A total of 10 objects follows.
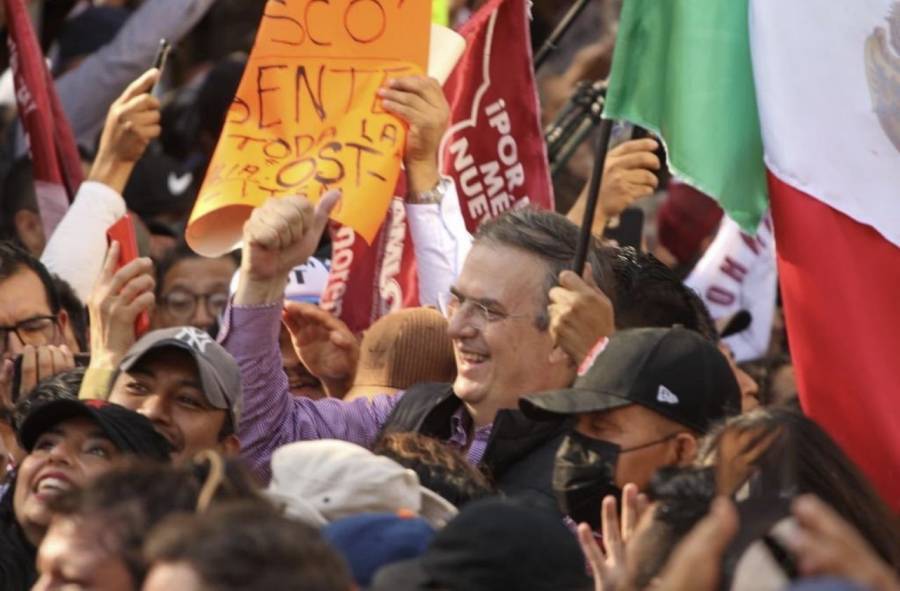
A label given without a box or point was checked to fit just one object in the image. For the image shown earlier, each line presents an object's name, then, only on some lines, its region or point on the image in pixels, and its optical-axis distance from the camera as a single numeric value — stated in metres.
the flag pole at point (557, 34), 14.70
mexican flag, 11.81
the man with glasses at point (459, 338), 11.65
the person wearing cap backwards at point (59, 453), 10.64
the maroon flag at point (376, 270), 14.27
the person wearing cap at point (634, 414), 10.35
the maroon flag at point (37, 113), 15.75
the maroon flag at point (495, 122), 14.43
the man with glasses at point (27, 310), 13.43
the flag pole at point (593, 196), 11.59
